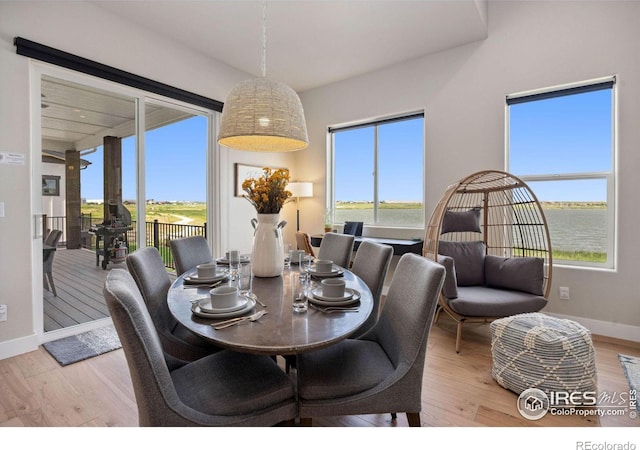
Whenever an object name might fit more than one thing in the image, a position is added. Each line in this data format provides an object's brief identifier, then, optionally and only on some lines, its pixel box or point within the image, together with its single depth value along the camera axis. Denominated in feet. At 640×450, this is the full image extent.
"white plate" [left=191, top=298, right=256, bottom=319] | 3.99
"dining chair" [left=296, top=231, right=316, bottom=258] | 12.35
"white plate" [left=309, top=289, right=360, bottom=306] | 4.43
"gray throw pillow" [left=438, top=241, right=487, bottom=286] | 9.64
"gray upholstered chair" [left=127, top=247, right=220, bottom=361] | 5.15
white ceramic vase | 6.01
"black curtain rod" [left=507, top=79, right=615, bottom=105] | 9.06
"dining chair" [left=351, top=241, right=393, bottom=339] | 6.28
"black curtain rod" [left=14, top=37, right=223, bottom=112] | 7.92
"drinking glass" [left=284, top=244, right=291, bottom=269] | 7.15
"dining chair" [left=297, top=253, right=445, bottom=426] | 3.86
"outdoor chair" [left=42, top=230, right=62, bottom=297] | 8.80
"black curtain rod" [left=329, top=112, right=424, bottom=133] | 12.67
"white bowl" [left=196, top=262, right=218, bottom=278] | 5.89
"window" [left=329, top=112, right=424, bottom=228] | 12.92
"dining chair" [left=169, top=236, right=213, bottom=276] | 7.72
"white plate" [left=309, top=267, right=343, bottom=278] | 6.07
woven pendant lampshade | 5.48
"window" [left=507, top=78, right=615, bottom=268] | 9.24
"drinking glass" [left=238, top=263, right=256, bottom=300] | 4.91
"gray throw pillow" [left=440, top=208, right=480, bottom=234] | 10.16
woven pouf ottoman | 5.90
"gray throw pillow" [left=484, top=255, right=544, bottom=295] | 8.54
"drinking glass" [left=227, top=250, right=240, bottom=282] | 5.41
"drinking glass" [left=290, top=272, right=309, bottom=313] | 4.32
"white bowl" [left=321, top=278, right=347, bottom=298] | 4.61
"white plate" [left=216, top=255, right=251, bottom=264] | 7.36
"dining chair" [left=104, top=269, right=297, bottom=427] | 3.00
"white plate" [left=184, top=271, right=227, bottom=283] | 5.67
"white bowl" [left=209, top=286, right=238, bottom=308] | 4.14
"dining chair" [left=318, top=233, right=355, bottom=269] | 8.19
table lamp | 14.98
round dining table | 3.33
